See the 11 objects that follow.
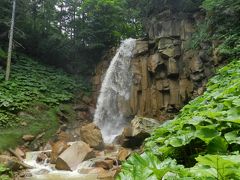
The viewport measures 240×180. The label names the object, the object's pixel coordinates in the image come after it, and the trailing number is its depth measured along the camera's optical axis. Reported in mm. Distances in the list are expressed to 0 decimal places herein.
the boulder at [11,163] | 10047
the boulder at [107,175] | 9523
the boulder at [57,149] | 11683
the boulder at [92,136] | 13344
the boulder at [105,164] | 10533
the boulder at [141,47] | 17984
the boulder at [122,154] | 11036
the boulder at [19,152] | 12406
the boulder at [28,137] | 13873
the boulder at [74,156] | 10867
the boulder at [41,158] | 11891
